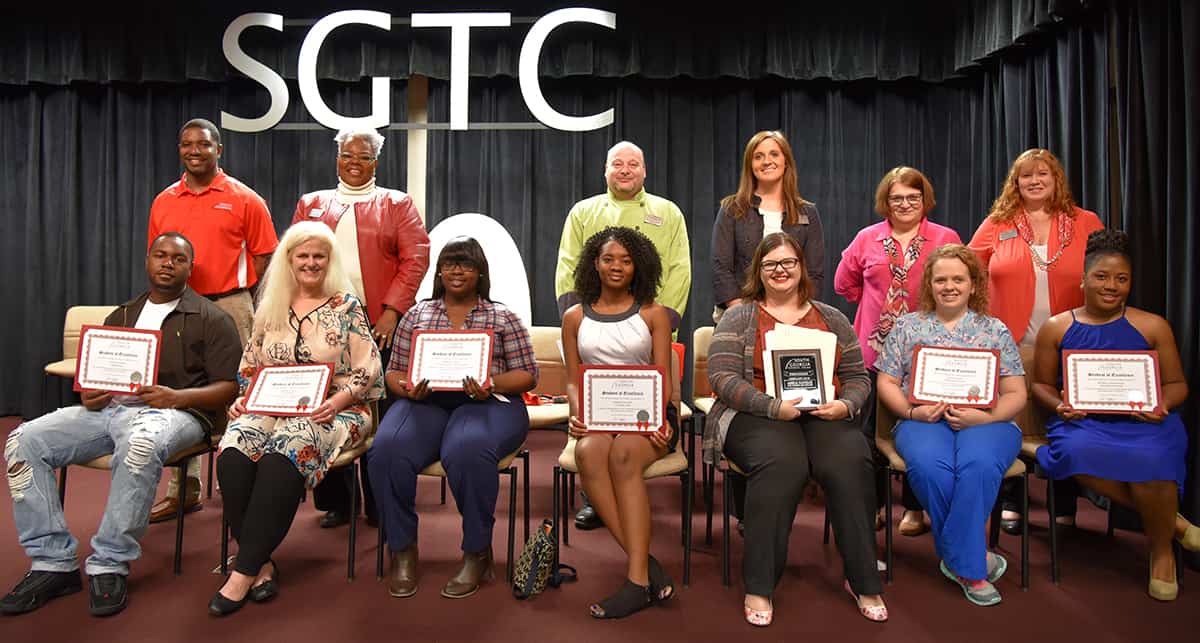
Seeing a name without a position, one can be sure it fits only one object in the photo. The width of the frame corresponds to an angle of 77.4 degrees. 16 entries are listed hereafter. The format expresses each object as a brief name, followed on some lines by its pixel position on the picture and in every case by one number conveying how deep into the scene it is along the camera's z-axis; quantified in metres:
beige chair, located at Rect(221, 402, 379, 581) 2.90
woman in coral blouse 3.37
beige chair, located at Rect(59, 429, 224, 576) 2.88
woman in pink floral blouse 3.46
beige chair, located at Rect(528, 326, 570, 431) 4.52
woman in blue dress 2.80
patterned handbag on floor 2.75
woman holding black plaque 2.59
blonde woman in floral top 2.63
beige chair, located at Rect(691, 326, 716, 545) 3.86
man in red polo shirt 3.69
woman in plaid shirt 2.76
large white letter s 5.42
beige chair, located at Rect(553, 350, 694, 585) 2.81
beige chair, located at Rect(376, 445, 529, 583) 2.83
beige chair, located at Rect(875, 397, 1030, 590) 2.85
